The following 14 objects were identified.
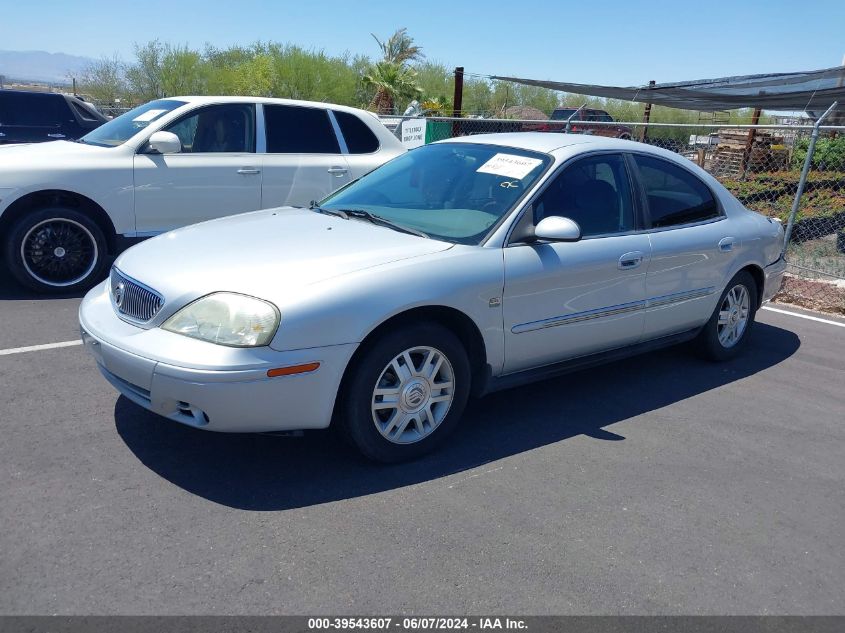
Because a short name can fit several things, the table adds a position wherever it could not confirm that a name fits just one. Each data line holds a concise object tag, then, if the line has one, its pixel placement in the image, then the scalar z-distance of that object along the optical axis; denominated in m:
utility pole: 12.52
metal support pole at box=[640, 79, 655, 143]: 16.70
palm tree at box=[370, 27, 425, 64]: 41.28
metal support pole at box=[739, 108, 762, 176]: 16.36
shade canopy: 12.03
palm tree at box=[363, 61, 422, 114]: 36.38
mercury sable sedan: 3.39
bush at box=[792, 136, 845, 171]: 17.30
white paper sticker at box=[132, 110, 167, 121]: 7.08
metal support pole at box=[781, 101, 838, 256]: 8.06
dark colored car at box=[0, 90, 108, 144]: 11.60
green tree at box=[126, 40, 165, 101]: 37.78
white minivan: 6.43
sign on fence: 12.47
